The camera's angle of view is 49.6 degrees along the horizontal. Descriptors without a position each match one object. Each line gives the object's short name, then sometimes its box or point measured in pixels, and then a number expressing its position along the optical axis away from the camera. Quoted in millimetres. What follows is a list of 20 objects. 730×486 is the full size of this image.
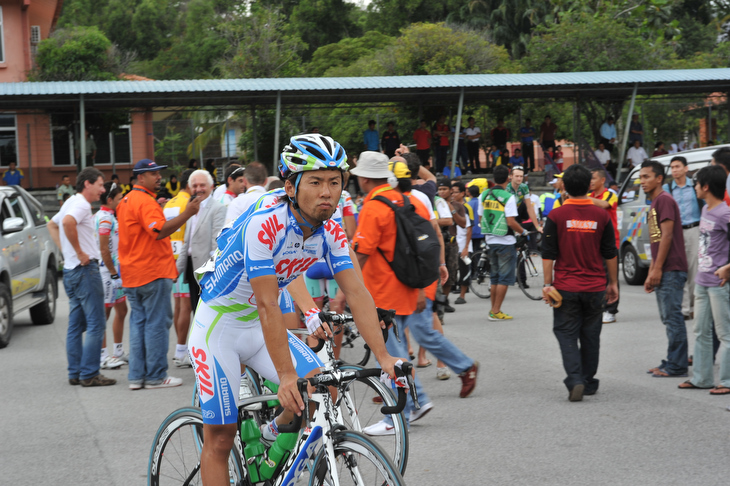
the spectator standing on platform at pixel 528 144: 26672
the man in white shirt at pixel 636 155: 24691
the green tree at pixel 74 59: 32219
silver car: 10719
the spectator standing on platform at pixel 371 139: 25469
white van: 13672
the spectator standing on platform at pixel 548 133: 26641
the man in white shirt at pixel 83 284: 8016
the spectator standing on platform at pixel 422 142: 24906
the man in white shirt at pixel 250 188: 8023
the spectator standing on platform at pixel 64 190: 23219
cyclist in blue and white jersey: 3334
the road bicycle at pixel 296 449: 3227
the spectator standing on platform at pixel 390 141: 24719
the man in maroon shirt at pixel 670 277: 7680
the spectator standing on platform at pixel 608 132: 26312
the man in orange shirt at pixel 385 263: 6434
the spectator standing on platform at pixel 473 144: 25656
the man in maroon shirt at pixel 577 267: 6906
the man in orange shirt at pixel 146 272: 7742
